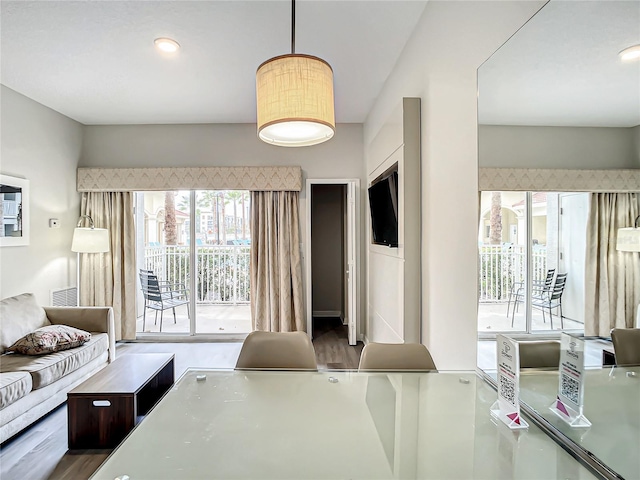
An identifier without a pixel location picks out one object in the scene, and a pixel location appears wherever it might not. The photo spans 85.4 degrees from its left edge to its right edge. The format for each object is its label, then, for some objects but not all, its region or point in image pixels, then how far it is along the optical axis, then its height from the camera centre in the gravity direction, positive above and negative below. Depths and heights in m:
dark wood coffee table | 2.24 -1.13
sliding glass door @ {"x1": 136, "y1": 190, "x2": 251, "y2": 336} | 4.82 -0.28
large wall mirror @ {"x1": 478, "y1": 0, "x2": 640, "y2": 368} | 0.92 +0.24
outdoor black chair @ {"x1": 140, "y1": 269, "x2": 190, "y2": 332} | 4.75 -0.76
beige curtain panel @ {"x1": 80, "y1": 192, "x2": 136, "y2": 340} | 4.55 -0.32
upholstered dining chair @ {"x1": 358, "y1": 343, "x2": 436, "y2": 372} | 1.76 -0.62
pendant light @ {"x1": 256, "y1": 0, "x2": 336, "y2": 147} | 1.35 +0.59
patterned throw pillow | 2.79 -0.84
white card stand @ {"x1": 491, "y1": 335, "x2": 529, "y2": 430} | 1.17 -0.52
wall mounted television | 2.85 +0.27
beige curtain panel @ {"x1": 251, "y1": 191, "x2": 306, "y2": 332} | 4.59 -0.32
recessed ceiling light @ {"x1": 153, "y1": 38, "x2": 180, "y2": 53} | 2.70 +1.55
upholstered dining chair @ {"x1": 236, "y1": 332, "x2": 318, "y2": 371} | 1.85 -0.62
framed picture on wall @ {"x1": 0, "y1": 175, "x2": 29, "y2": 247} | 3.38 +0.30
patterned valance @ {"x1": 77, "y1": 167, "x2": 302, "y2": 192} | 4.53 +0.79
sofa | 2.33 -0.95
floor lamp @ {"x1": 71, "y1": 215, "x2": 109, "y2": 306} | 4.14 +0.00
